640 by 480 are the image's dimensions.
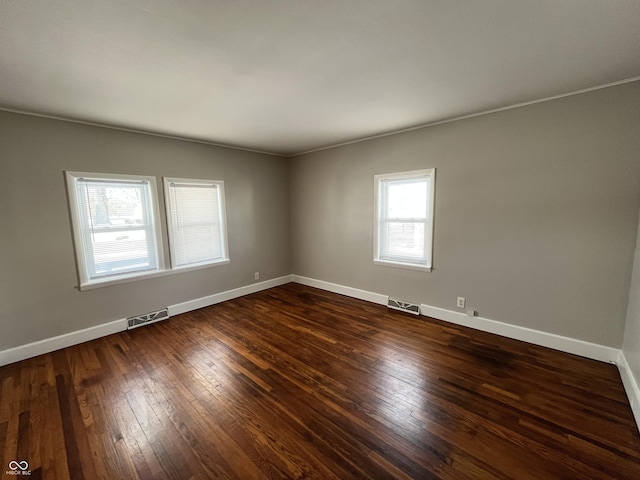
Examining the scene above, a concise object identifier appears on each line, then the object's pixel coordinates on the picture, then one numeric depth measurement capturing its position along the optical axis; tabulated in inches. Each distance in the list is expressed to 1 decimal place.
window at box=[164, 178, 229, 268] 145.8
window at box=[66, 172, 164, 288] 116.5
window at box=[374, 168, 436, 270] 135.7
